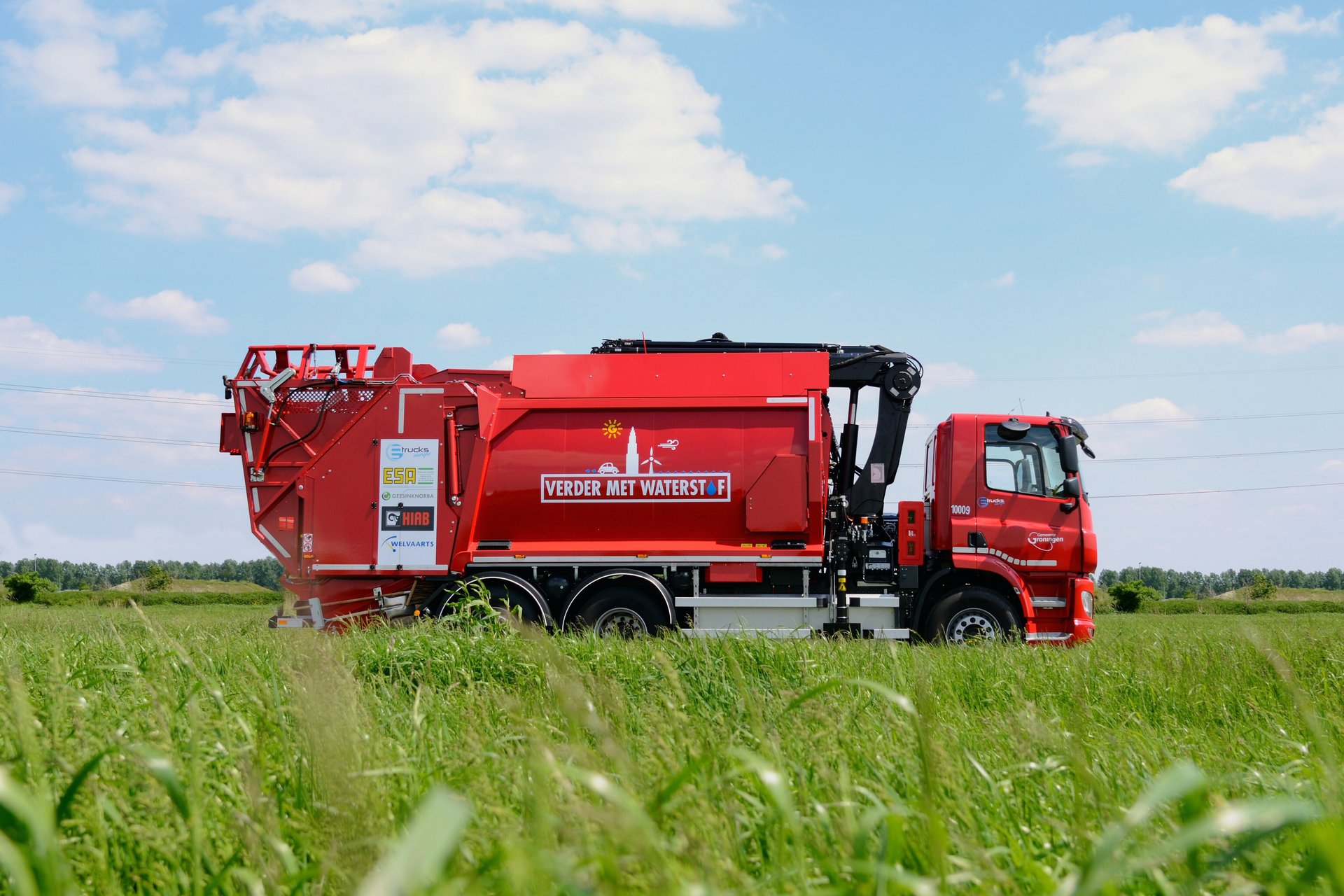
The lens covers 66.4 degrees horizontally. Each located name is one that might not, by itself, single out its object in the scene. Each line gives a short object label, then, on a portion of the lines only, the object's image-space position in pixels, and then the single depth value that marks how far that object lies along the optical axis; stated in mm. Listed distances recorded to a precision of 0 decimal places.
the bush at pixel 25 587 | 41281
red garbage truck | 11891
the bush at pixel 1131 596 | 42625
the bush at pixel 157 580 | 49125
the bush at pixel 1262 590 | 49344
